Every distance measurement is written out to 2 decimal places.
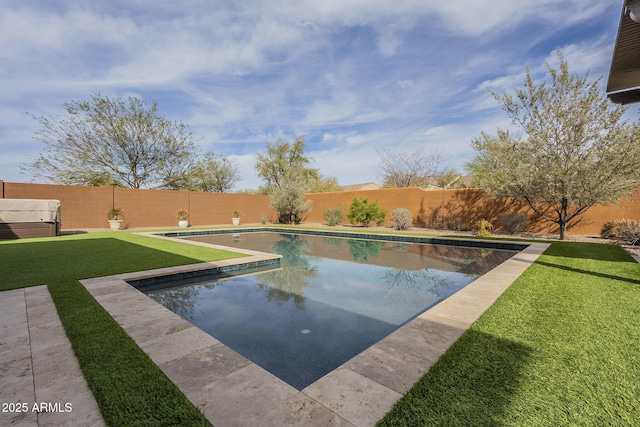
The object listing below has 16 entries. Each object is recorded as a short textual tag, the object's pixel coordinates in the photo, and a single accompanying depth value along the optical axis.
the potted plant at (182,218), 14.35
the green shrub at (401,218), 13.36
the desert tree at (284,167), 17.23
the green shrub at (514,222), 10.91
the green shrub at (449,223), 12.94
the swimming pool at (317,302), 2.65
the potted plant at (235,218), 16.12
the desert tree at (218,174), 25.58
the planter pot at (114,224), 12.26
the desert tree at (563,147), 7.95
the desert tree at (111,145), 15.94
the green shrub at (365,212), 14.80
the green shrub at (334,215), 16.11
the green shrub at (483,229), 10.55
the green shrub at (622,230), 8.29
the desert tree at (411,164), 24.11
